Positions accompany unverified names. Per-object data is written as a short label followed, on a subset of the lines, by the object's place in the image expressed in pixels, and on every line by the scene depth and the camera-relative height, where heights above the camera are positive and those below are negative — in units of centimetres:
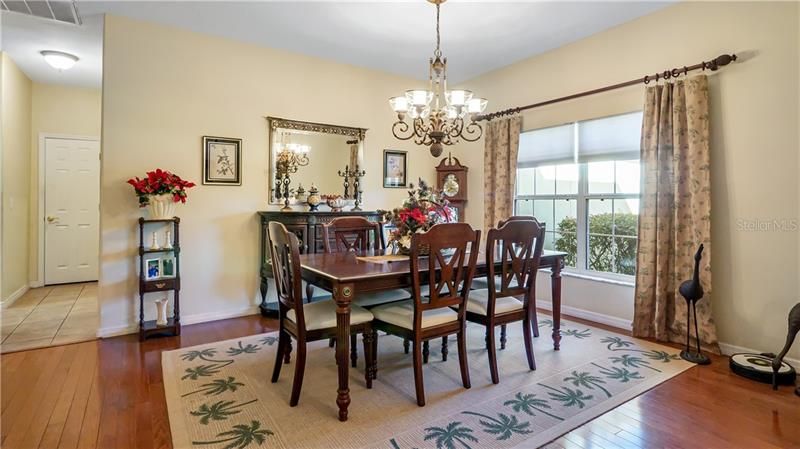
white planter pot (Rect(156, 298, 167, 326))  346 -76
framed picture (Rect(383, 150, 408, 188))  499 +70
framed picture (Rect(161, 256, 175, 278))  354 -38
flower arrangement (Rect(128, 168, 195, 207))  333 +32
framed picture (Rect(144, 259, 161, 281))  345 -39
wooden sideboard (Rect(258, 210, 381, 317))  396 -7
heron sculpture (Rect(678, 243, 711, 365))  285 -47
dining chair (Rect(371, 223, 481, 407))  222 -43
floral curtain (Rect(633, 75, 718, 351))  303 +16
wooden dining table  208 -29
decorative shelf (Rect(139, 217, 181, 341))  336 -54
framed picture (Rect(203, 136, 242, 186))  384 +60
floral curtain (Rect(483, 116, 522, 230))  453 +67
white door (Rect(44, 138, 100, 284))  537 +17
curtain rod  293 +121
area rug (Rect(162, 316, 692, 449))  195 -98
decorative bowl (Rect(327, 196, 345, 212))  443 +23
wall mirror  421 +74
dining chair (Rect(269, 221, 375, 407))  219 -52
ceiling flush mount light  414 +169
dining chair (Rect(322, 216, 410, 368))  336 -6
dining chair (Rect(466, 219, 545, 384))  251 -38
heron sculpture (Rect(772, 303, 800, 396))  243 -64
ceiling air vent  300 +162
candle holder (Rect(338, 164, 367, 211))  466 +53
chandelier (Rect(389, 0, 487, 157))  281 +83
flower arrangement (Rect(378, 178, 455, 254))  277 +7
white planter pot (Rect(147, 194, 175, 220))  339 +14
